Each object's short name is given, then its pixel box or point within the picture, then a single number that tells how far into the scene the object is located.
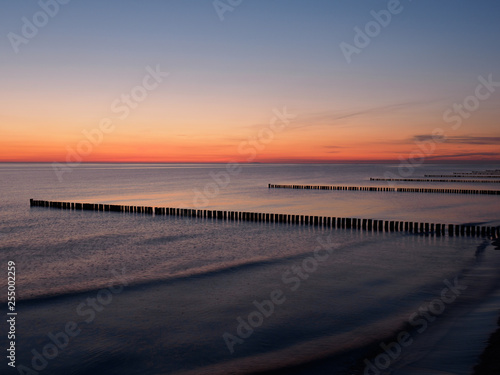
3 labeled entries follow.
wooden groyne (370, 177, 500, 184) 101.79
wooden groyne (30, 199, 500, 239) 31.47
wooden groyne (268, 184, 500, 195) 68.38
